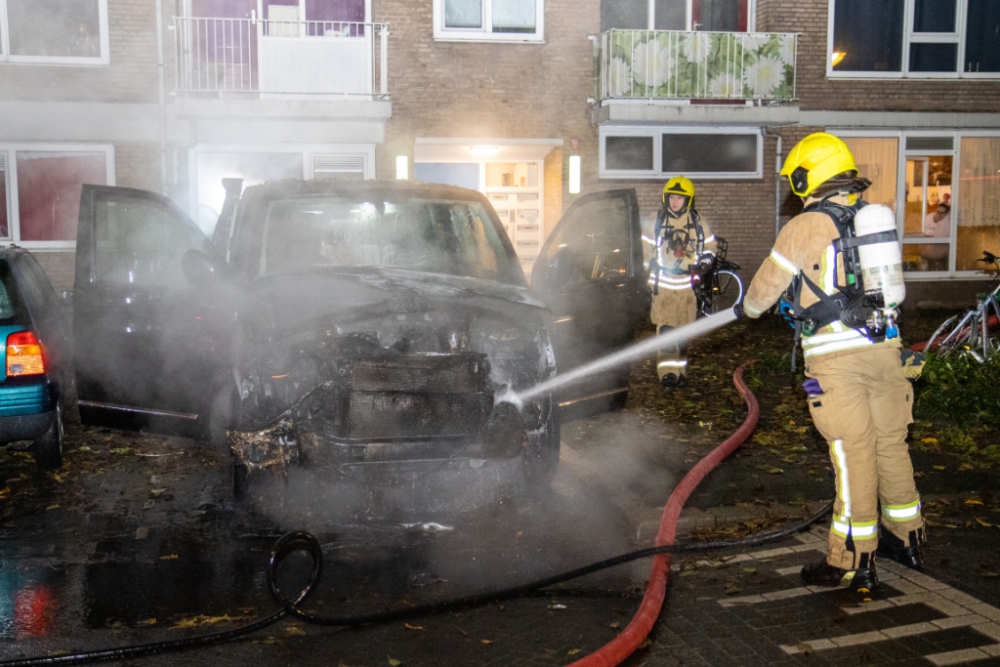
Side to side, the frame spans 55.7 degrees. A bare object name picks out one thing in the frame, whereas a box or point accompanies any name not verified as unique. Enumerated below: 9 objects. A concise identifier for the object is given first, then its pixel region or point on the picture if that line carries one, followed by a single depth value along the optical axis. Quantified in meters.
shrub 7.70
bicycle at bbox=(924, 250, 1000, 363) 9.33
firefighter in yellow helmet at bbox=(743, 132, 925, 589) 4.39
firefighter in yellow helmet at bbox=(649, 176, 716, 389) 9.33
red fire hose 3.51
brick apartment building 15.05
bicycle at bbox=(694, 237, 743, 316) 10.42
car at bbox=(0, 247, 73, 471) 5.95
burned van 4.84
